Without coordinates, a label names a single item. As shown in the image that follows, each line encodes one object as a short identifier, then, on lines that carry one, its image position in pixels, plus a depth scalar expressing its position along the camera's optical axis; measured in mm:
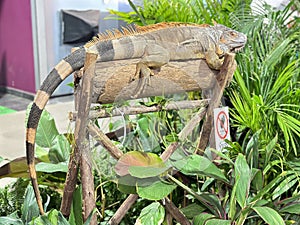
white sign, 1789
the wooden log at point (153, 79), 1514
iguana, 1477
